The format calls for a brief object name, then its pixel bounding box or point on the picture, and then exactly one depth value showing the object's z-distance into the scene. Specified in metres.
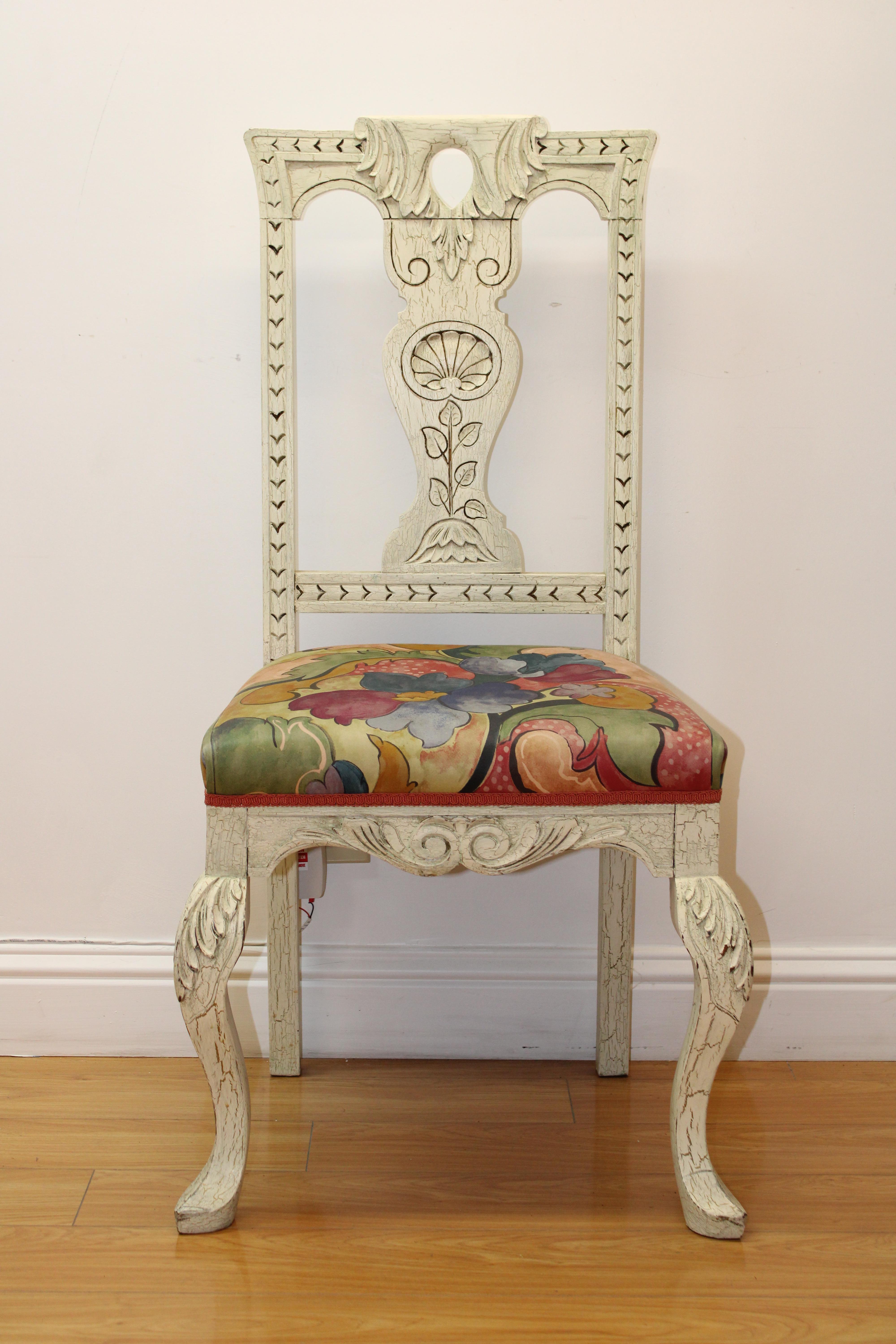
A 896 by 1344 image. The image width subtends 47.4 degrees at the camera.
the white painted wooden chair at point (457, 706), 0.97
